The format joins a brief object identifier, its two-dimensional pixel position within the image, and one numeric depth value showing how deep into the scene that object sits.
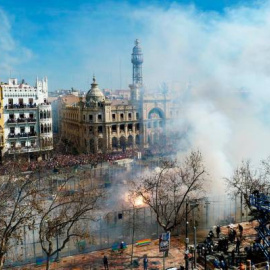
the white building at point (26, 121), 45.72
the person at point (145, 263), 18.14
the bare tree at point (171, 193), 23.95
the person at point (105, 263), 18.14
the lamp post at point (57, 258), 19.44
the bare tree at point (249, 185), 23.87
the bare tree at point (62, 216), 17.47
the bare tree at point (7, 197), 15.77
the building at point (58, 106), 79.62
